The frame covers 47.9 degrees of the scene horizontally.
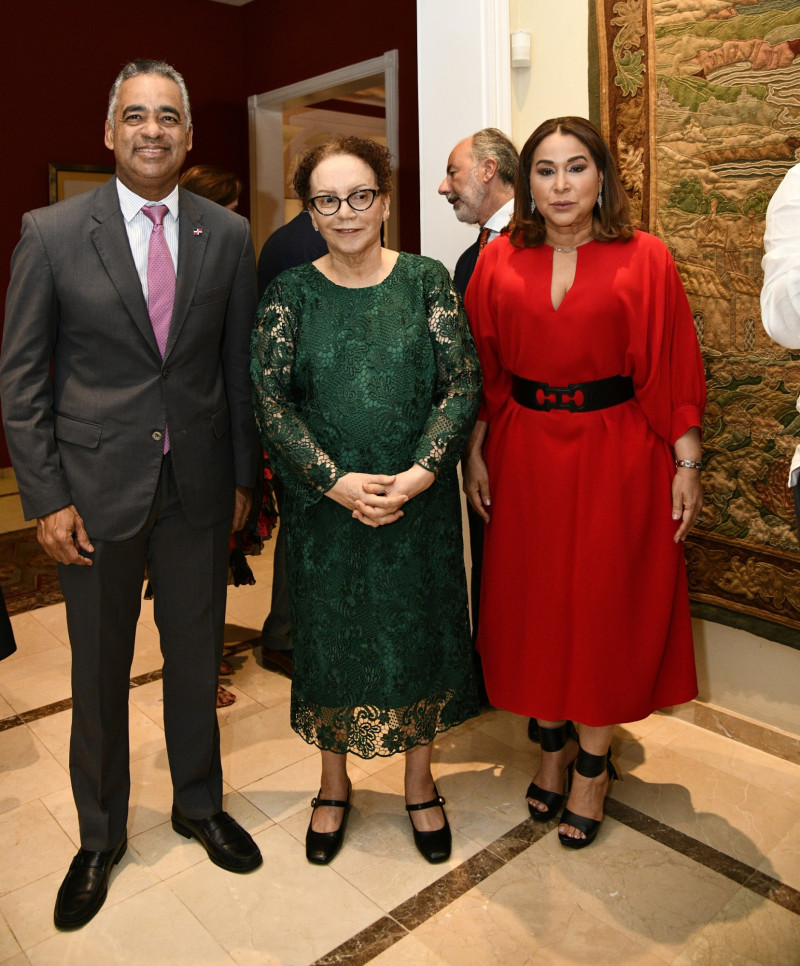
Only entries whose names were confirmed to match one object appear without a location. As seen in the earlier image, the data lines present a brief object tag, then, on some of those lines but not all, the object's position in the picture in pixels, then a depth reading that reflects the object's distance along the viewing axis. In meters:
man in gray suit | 1.88
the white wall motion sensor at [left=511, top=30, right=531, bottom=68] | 2.91
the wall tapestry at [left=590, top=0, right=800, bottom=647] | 2.49
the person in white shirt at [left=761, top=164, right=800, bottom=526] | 1.43
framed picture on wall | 5.89
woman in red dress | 2.09
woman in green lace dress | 2.01
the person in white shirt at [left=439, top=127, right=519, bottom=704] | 2.72
